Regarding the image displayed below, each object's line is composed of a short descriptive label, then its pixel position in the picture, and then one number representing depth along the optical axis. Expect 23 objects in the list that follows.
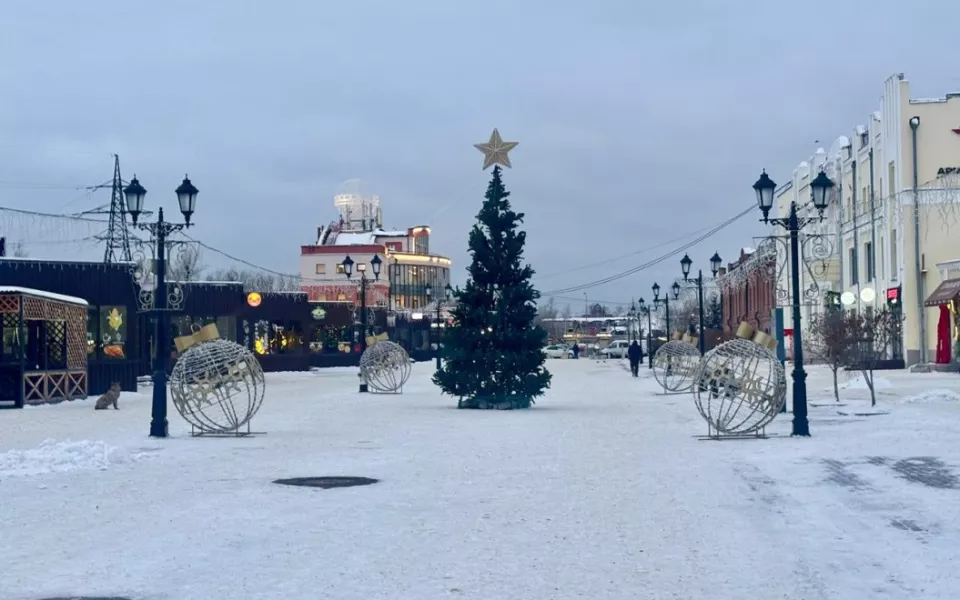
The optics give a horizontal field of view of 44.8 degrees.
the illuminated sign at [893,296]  44.03
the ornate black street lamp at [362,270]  39.19
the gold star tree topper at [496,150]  26.16
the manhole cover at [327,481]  13.27
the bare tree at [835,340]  27.53
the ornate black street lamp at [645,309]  64.08
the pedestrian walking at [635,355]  48.97
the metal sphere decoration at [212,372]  19.77
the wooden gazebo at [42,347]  28.70
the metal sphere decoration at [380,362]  34.69
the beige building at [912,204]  42.23
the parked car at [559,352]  97.25
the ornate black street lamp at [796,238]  18.58
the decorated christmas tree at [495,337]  26.91
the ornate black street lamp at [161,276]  19.47
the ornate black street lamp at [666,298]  48.81
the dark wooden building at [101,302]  34.81
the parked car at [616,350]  96.38
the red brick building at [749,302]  73.25
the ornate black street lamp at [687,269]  39.88
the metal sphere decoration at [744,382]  18.64
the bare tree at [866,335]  27.55
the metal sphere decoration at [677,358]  36.85
